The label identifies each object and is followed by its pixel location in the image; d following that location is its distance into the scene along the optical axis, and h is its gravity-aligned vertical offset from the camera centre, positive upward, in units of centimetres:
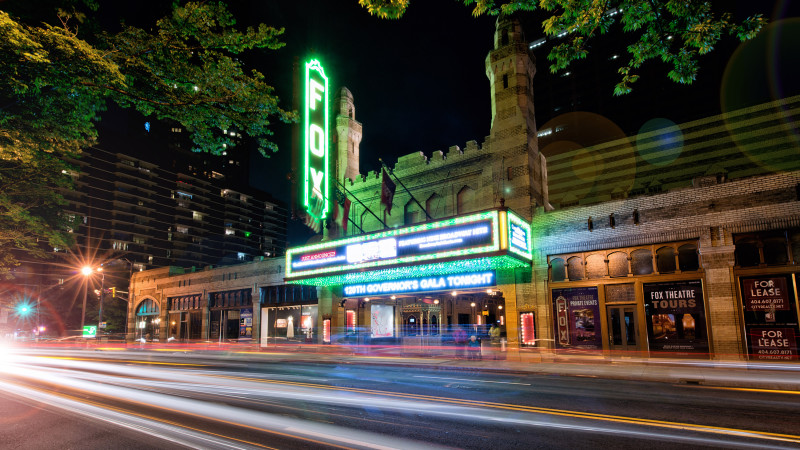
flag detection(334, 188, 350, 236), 2694 +563
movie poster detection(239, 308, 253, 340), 3503 -238
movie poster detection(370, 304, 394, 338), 2917 -199
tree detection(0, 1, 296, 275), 772 +455
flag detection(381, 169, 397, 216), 2494 +607
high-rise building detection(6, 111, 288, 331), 9500 +2417
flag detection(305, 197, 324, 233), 2584 +492
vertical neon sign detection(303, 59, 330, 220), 2598 +958
